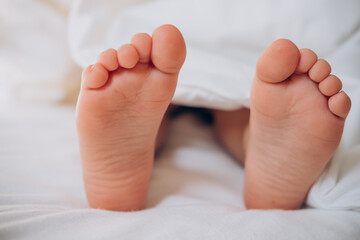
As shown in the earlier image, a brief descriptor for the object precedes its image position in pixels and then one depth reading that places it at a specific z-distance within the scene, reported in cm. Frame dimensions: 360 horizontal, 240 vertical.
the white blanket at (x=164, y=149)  41
